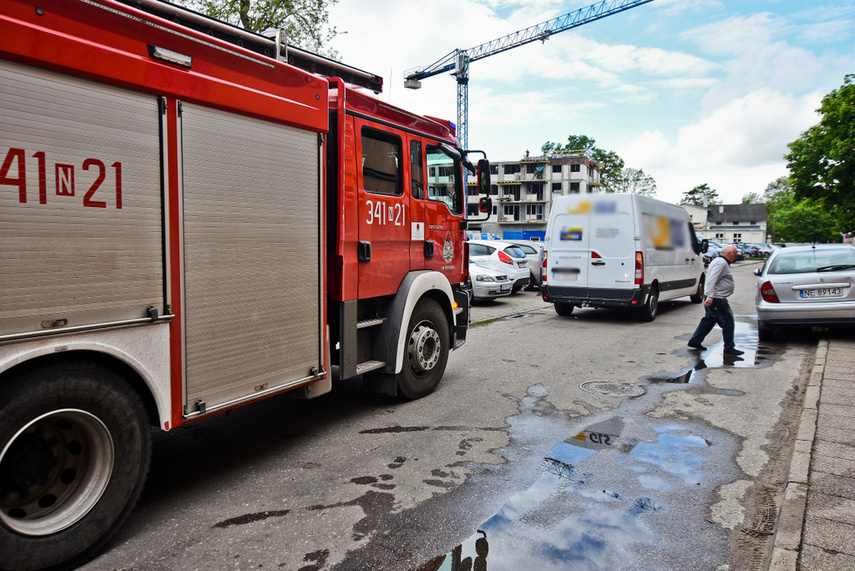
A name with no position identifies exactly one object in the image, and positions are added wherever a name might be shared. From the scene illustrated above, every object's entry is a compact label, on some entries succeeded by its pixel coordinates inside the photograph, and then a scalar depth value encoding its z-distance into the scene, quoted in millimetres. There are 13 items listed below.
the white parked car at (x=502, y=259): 15461
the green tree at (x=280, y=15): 18562
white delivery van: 10844
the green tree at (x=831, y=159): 26875
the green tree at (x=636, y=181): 87688
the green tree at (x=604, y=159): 86438
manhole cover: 6288
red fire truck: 2615
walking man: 8471
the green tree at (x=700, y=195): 126188
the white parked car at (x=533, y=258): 17922
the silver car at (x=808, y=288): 8508
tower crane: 60281
